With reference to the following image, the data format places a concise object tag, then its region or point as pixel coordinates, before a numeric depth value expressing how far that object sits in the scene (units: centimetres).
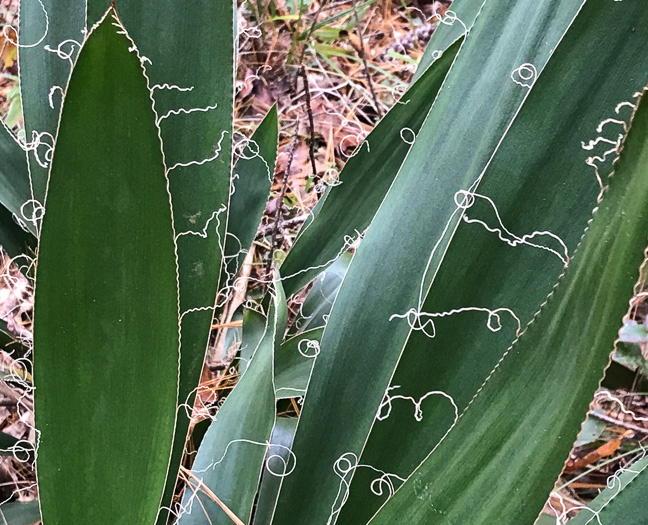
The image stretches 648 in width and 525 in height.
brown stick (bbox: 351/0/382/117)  88
